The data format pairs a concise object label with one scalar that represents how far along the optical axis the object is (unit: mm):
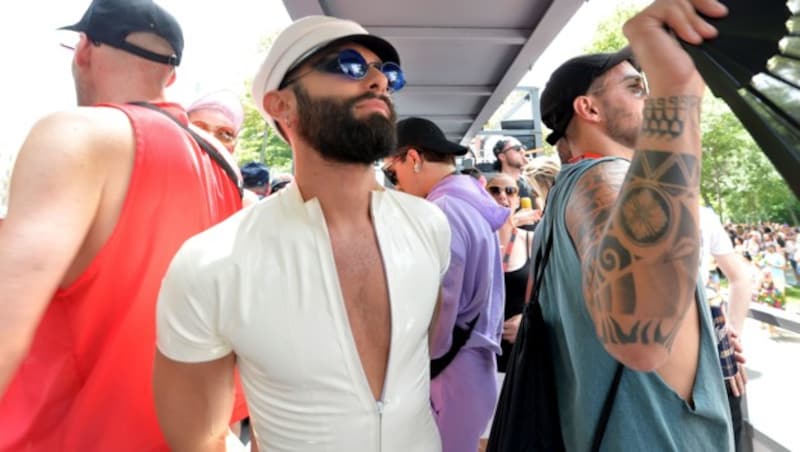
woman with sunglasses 3340
